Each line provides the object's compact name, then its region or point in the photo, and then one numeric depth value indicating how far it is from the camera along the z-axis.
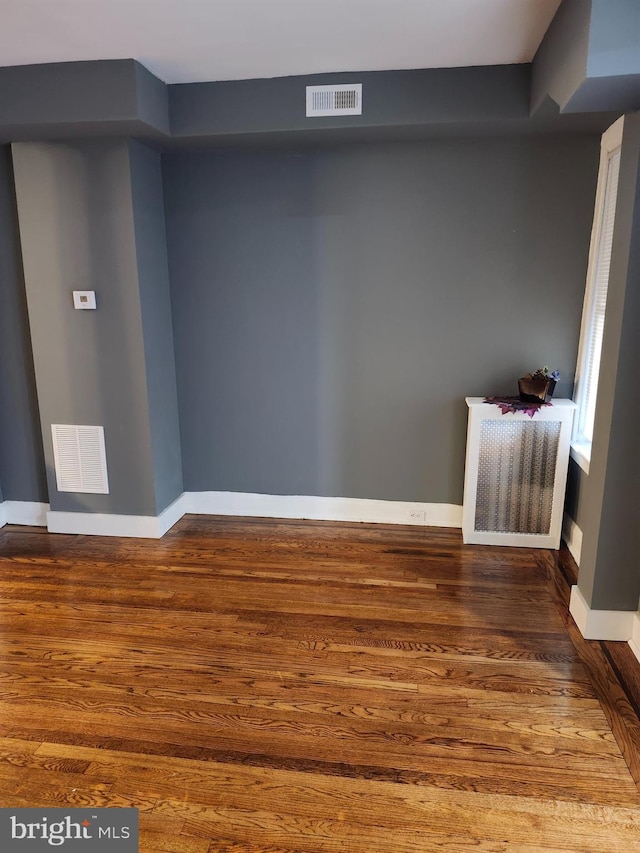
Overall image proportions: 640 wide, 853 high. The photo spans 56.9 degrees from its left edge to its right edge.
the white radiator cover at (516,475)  3.34
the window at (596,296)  3.12
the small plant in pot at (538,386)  3.32
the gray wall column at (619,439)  2.31
